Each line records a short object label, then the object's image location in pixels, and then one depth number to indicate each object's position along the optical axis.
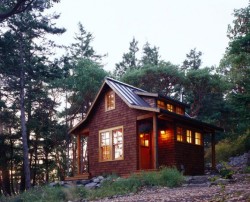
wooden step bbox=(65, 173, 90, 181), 21.34
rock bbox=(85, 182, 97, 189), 16.58
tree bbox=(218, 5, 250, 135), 16.08
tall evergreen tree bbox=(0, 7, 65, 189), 23.78
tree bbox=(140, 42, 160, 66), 51.38
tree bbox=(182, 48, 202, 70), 52.32
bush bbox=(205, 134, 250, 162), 29.06
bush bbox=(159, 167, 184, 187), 14.06
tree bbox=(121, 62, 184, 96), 33.53
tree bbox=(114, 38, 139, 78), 50.84
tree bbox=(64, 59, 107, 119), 33.50
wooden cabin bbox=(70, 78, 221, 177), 19.42
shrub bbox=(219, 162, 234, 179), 14.28
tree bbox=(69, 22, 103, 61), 45.89
